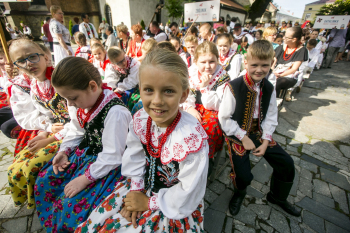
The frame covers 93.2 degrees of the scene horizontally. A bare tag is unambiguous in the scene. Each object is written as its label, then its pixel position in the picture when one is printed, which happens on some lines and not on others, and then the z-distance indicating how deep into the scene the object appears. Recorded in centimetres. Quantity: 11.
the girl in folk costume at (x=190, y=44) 361
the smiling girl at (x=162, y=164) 91
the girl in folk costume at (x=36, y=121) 151
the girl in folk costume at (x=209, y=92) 195
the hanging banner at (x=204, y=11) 513
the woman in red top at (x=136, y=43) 464
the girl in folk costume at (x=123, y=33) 543
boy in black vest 165
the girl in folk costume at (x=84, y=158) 124
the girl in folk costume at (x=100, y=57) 364
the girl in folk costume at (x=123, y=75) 301
